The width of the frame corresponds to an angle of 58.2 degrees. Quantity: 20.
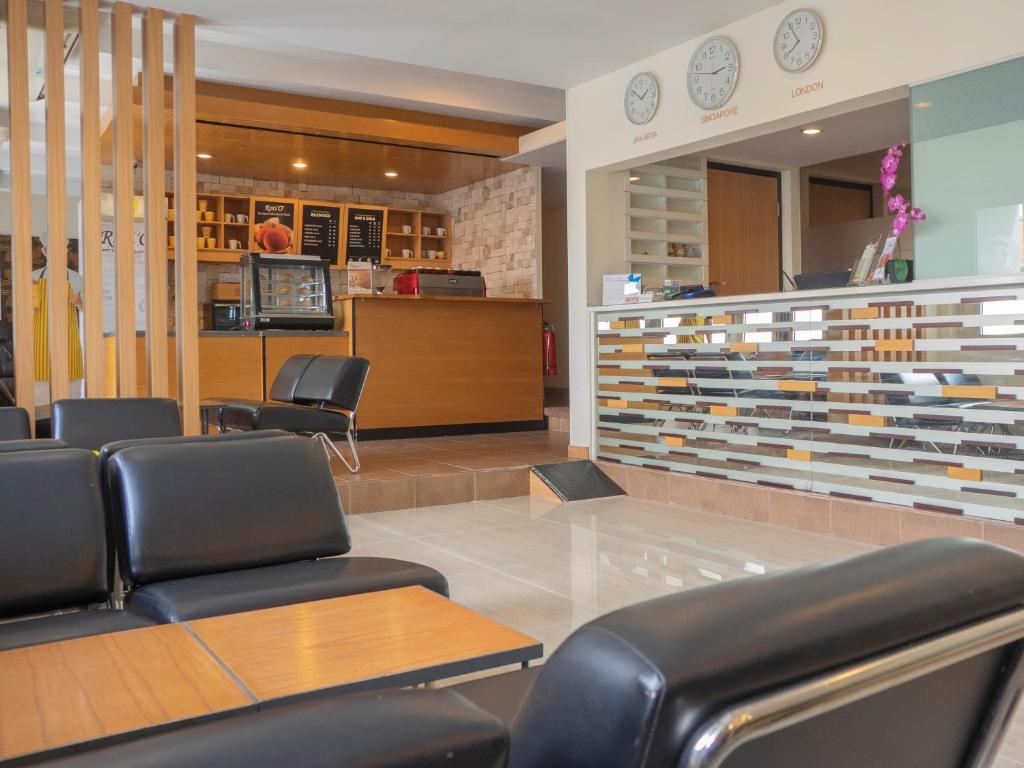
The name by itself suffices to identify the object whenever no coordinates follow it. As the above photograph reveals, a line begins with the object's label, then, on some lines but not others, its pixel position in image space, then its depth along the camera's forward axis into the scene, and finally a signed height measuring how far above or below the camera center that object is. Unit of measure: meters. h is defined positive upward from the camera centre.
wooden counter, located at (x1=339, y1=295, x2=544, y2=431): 7.49 -0.01
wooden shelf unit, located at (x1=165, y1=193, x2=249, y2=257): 9.39 +1.42
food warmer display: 7.43 +0.57
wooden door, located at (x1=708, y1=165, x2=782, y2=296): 8.02 +1.11
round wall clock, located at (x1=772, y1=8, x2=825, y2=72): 4.82 +1.68
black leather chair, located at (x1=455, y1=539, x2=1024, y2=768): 0.56 -0.21
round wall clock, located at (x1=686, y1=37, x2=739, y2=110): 5.34 +1.67
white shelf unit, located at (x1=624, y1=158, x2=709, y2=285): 6.84 +1.04
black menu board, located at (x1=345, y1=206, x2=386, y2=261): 10.07 +1.40
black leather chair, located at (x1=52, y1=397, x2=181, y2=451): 3.72 -0.23
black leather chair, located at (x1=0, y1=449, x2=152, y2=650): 2.06 -0.41
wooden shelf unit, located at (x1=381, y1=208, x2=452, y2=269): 10.46 +1.40
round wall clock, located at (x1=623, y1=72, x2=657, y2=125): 5.89 +1.68
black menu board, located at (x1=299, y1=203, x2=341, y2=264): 9.83 +1.40
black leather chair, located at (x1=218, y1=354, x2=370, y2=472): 5.63 -0.28
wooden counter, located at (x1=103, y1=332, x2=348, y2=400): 6.87 +0.01
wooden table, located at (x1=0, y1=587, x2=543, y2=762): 1.24 -0.48
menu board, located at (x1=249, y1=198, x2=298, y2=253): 9.46 +1.54
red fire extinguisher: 9.32 +0.04
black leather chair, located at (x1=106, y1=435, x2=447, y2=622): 2.22 -0.44
